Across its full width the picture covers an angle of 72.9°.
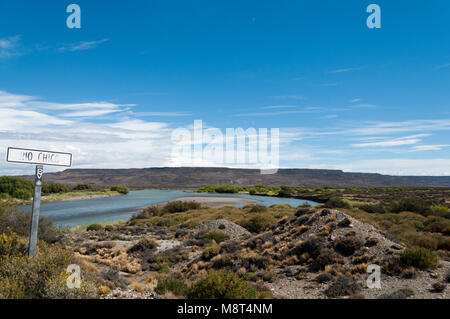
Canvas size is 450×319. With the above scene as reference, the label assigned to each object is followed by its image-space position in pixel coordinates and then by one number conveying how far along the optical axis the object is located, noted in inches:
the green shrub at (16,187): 2485.2
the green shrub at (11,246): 347.3
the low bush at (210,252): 621.7
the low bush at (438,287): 356.6
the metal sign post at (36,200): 237.7
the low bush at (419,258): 420.3
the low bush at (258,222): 958.3
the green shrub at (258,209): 1507.8
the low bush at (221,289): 307.3
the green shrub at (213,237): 808.3
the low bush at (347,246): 497.0
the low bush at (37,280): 250.7
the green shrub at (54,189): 3308.8
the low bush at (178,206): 1710.1
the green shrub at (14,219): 602.9
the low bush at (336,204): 1643.7
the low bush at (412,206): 1307.6
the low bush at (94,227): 1197.7
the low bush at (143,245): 757.1
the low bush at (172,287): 371.9
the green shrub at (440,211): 1178.8
